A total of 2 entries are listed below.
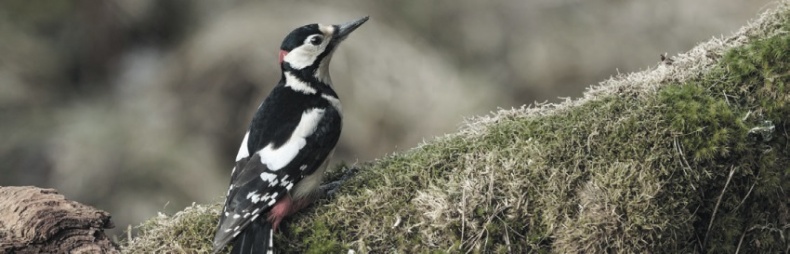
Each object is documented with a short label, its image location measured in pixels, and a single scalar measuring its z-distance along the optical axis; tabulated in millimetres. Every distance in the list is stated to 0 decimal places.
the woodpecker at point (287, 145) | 6426
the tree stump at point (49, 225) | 6352
